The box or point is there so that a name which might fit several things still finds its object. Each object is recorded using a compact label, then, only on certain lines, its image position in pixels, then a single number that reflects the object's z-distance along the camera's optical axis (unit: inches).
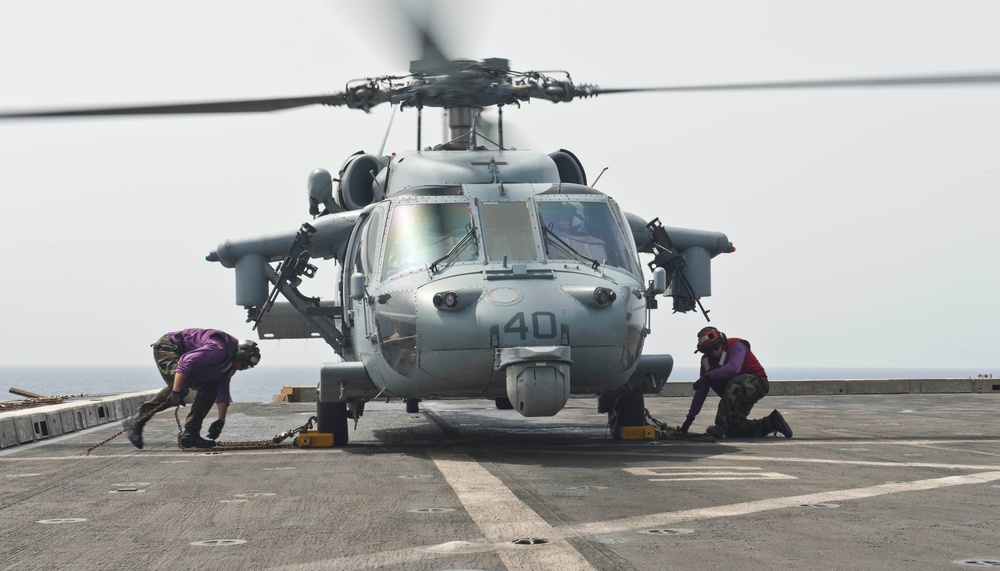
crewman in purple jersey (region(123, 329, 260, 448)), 515.2
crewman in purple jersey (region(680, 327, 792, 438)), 542.3
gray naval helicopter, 431.8
